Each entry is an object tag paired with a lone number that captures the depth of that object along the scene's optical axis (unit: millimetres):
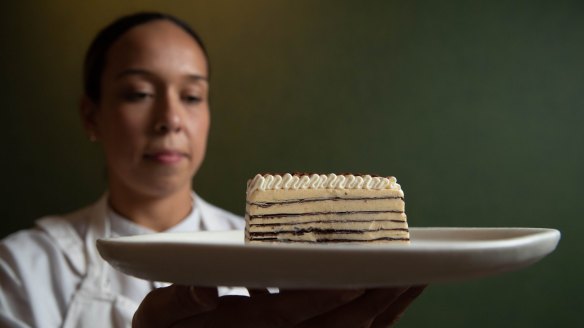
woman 797
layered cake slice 579
